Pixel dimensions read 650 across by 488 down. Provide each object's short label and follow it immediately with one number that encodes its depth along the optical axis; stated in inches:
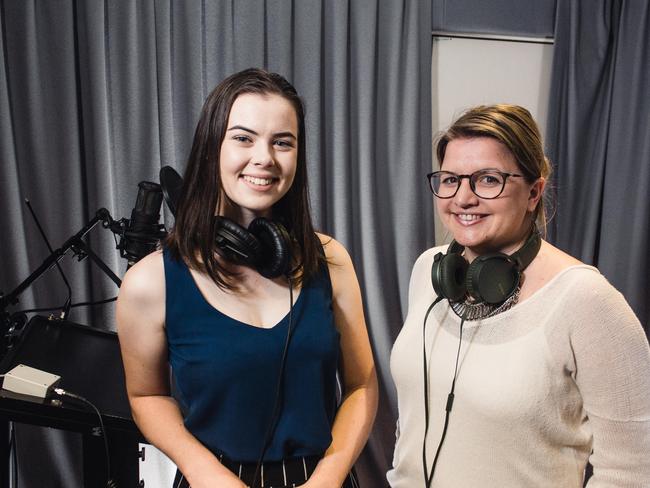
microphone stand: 64.3
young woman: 43.3
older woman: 38.2
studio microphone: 63.4
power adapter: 52.5
